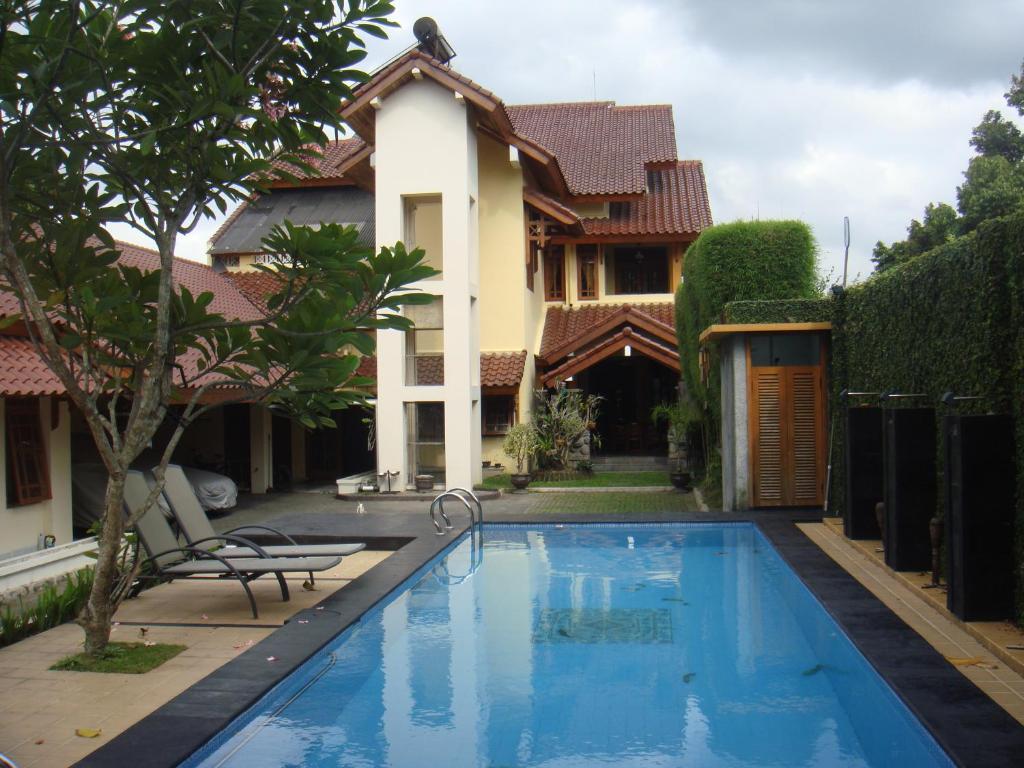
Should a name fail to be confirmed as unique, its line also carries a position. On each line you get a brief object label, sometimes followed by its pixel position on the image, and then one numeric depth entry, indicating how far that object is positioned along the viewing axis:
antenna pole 13.67
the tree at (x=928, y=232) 34.84
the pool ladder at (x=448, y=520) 12.98
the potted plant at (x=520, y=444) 21.69
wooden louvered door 14.10
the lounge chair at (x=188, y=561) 8.69
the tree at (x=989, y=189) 32.75
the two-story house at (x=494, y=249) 20.27
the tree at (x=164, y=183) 6.48
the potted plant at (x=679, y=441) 19.58
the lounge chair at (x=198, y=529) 9.47
